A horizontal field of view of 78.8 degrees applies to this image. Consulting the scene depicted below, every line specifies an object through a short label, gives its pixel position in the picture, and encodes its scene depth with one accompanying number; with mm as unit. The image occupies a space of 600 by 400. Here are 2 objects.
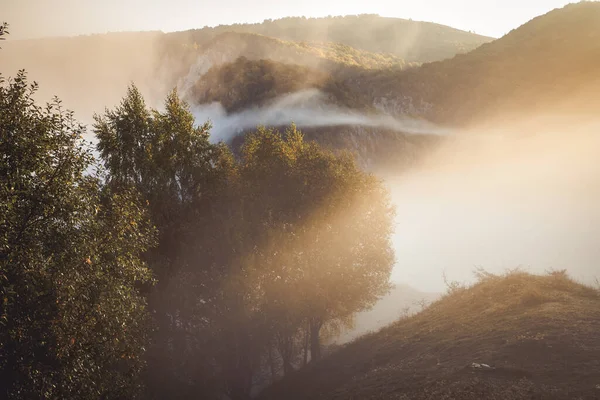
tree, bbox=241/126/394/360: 26188
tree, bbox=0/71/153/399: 10281
